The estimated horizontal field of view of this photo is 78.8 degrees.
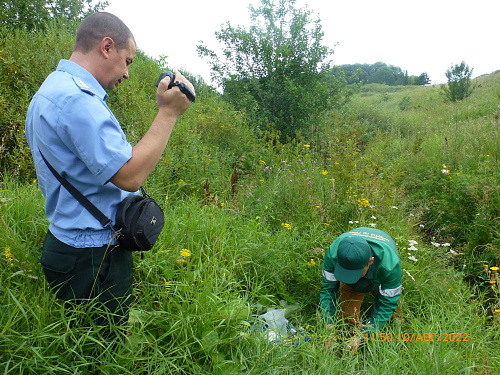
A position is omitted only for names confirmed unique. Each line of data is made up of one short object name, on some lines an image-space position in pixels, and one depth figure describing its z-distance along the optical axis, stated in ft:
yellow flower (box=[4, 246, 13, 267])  5.81
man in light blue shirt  3.93
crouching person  8.05
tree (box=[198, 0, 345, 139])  21.15
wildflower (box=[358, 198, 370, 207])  12.63
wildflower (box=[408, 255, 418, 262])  10.11
